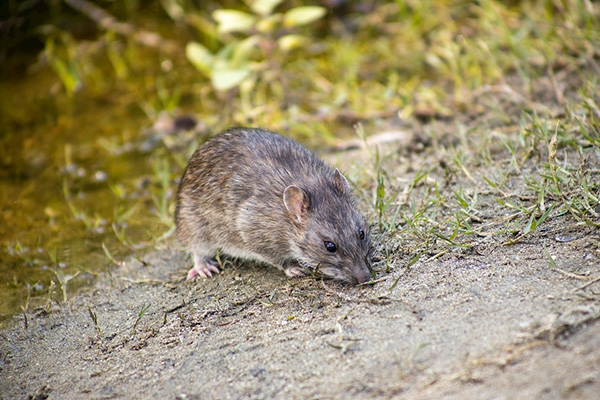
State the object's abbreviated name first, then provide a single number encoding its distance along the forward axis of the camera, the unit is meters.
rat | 4.14
